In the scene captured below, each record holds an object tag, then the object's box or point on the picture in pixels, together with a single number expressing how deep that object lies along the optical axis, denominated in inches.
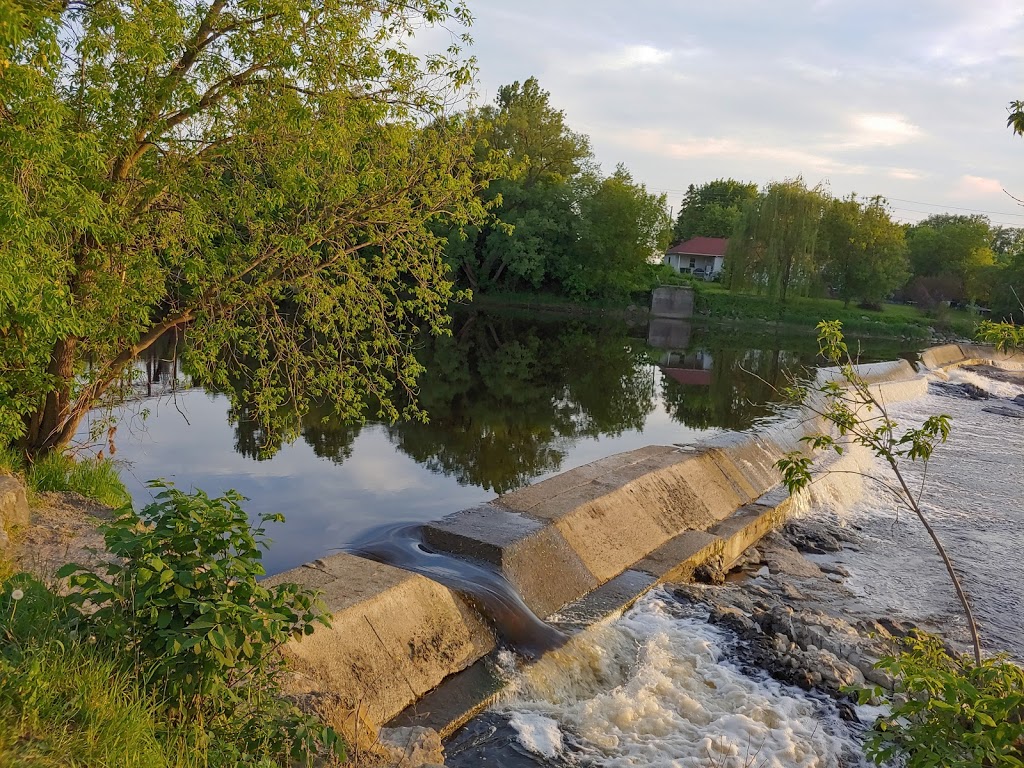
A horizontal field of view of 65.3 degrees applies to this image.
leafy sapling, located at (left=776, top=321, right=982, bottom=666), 190.2
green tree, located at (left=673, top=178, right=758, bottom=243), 3826.3
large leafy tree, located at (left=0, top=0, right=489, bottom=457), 267.1
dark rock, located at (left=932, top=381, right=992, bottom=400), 1178.0
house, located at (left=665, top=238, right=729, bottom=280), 3417.8
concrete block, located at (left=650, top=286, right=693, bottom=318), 2394.2
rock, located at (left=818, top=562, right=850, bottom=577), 428.6
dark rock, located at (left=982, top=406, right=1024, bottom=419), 1050.0
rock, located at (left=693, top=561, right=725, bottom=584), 386.3
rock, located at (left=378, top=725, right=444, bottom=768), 185.2
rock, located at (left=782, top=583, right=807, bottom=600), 378.0
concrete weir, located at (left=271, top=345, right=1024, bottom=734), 230.7
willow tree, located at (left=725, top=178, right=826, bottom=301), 2126.0
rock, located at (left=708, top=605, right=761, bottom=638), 308.8
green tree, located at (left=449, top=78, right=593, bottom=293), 2097.7
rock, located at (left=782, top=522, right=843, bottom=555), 470.6
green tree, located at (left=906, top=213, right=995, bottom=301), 2760.8
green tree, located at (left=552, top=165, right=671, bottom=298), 2215.8
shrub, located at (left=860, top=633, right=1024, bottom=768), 144.4
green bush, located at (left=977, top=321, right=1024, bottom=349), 188.9
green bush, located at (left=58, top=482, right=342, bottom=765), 139.3
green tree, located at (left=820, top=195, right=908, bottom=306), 2285.9
